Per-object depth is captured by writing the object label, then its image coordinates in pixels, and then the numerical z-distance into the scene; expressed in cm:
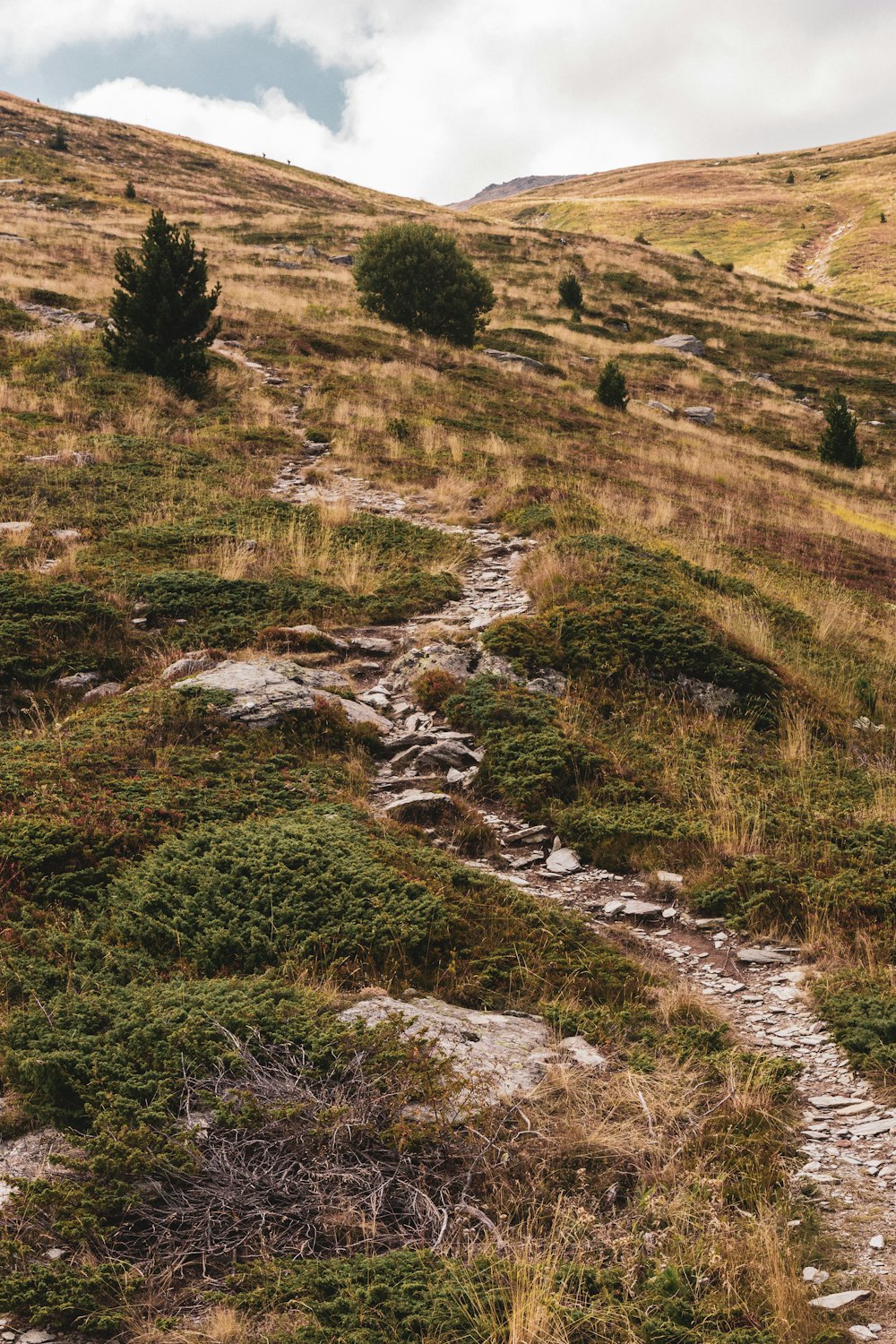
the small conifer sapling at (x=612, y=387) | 2638
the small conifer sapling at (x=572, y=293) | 4416
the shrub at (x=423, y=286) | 3011
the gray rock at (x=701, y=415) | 3083
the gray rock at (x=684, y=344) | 4134
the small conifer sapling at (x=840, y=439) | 2742
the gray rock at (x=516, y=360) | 2975
